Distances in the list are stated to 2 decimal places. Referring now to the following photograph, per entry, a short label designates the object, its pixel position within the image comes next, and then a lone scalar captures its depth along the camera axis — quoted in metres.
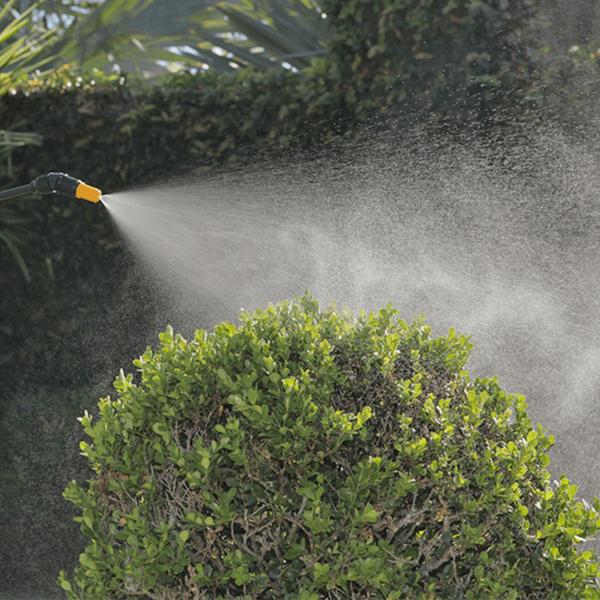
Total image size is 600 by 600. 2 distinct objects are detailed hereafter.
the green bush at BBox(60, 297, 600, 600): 5.15
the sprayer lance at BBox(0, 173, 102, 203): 5.88
